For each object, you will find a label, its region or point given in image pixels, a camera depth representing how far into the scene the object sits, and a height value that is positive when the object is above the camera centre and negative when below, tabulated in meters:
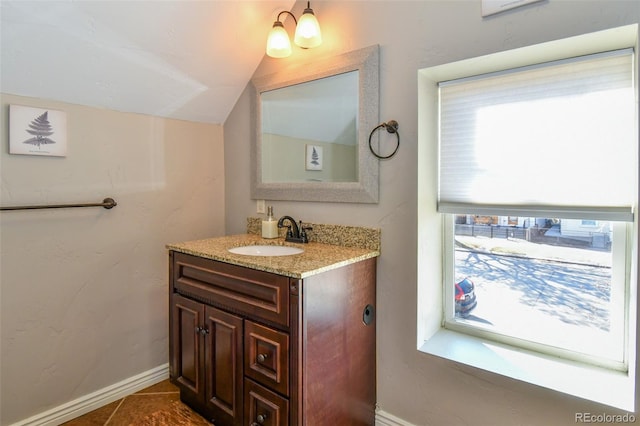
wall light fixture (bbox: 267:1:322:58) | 1.76 +0.88
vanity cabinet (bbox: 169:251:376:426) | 1.36 -0.58
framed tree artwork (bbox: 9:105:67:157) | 1.63 +0.37
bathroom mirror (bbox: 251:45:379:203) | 1.74 +0.44
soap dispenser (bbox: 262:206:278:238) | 2.06 -0.11
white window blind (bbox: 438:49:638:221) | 1.28 +0.27
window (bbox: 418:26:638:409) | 1.29 -0.02
